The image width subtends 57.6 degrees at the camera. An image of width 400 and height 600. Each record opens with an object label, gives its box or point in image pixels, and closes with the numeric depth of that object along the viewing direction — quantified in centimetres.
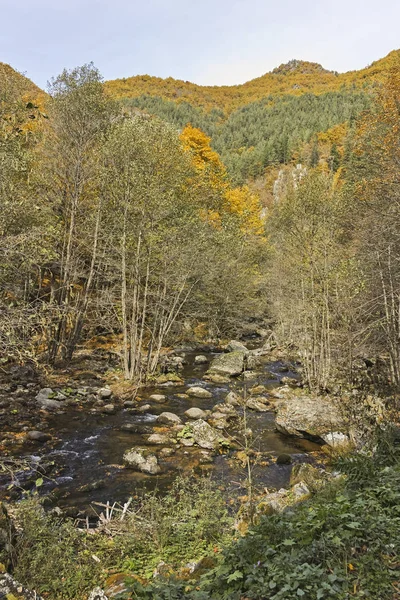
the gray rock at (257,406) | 1451
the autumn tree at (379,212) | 1172
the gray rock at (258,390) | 1645
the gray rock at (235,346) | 2581
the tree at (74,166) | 1733
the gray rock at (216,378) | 1864
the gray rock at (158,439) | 1113
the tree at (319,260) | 1422
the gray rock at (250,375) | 1908
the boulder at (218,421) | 1254
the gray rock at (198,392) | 1608
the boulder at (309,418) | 1167
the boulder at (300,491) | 707
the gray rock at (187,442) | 1103
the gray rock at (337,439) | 1030
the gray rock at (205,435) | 1094
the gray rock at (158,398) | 1528
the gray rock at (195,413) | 1337
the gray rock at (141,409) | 1394
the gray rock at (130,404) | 1449
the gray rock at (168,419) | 1278
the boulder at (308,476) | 743
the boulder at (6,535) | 460
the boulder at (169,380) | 1767
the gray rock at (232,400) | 1477
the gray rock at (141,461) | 934
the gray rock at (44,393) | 1399
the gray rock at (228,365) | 1956
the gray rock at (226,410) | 1357
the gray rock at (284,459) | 1020
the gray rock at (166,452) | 1036
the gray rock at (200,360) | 2253
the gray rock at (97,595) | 420
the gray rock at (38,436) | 1070
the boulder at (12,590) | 365
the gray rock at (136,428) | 1207
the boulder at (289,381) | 1792
